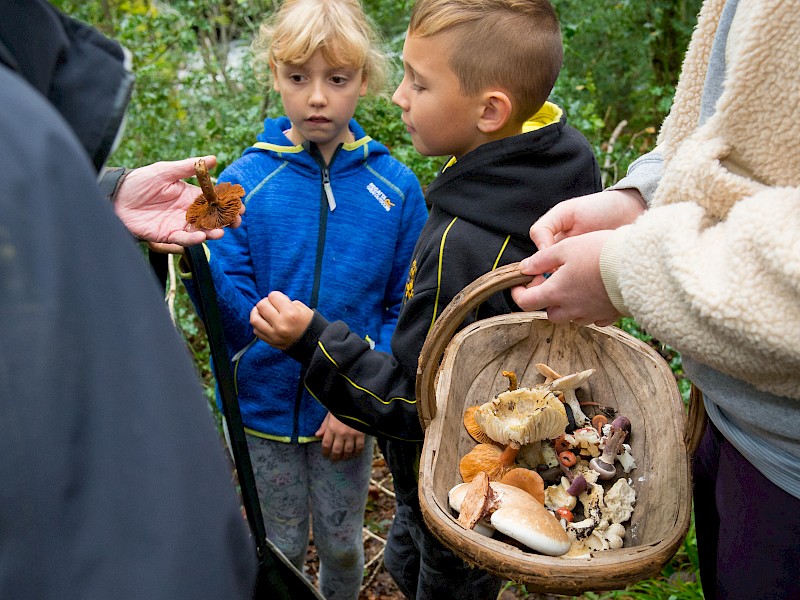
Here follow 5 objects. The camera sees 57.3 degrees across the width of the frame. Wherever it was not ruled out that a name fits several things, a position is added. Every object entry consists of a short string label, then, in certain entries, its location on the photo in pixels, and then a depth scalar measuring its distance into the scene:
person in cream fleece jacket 0.99
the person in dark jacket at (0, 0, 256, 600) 0.63
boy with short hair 1.82
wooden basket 1.30
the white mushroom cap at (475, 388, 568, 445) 1.63
